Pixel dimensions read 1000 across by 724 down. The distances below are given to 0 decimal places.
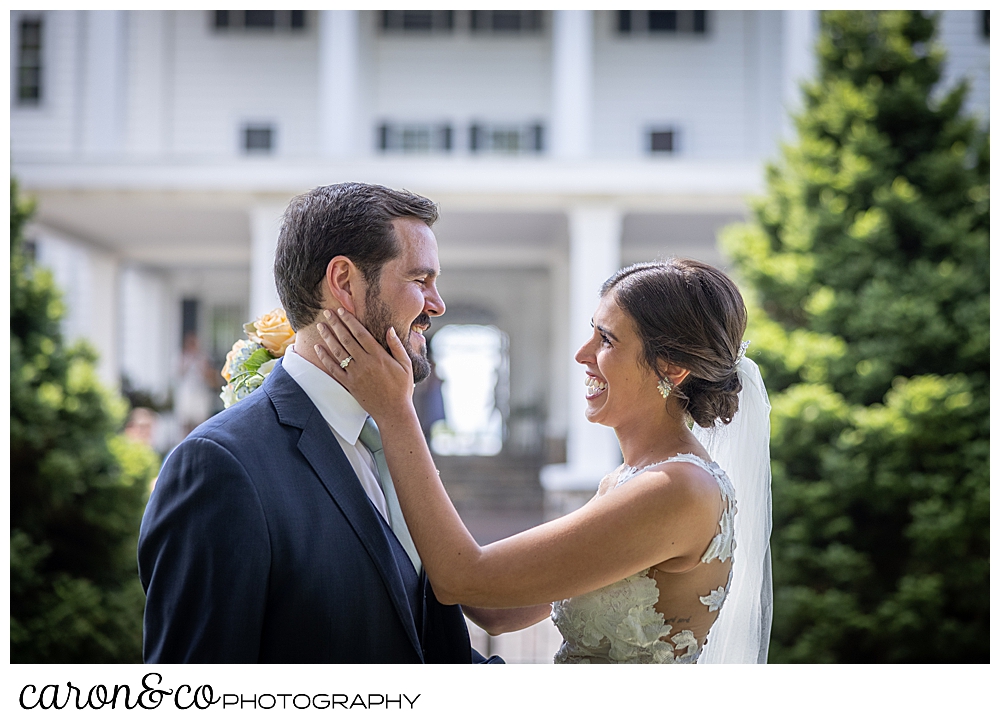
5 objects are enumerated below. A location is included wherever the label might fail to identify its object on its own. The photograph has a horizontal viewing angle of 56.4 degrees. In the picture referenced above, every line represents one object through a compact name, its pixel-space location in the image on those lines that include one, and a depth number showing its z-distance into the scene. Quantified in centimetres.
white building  1452
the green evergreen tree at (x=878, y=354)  657
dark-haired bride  244
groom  205
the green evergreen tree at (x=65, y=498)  608
